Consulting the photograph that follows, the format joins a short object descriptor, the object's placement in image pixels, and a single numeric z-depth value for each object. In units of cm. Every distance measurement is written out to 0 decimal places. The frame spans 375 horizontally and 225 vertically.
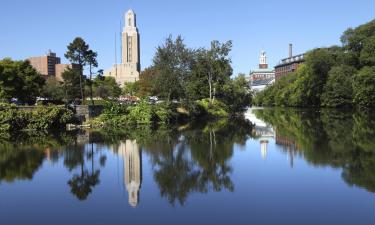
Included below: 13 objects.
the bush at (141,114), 4436
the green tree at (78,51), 5112
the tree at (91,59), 5206
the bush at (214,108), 5756
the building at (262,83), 18412
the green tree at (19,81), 5342
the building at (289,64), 15325
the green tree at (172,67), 5178
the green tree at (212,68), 5816
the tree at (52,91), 6761
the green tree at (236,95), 6308
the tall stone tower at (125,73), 19575
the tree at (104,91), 9349
